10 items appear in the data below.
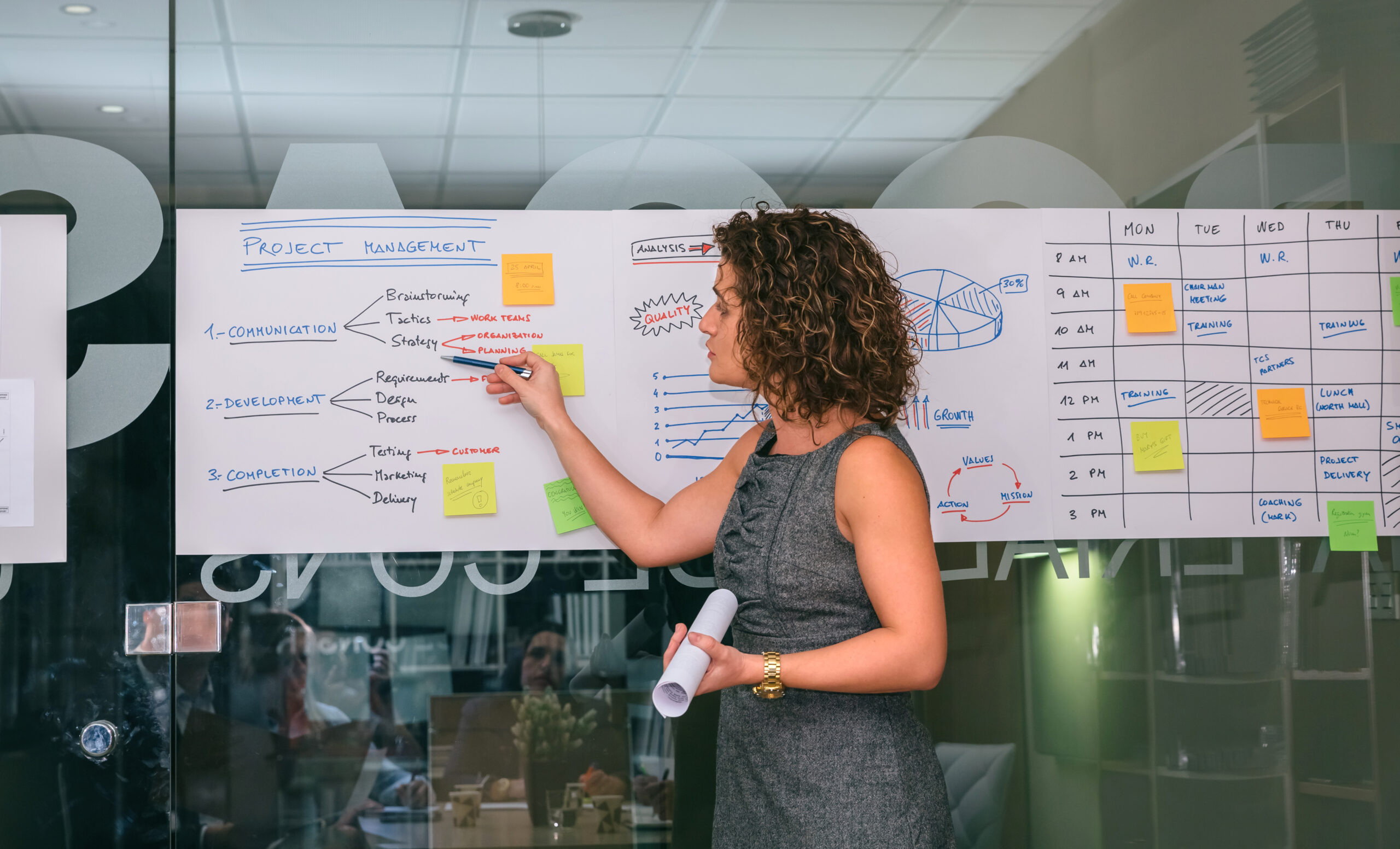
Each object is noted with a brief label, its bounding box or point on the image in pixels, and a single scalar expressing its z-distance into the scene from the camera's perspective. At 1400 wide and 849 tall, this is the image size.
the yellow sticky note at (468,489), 2.03
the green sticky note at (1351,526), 2.22
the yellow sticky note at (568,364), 2.07
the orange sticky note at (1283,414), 2.22
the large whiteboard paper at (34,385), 1.96
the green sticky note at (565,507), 2.05
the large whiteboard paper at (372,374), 2.00
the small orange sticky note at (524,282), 2.06
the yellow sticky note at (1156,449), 2.19
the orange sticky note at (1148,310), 2.20
